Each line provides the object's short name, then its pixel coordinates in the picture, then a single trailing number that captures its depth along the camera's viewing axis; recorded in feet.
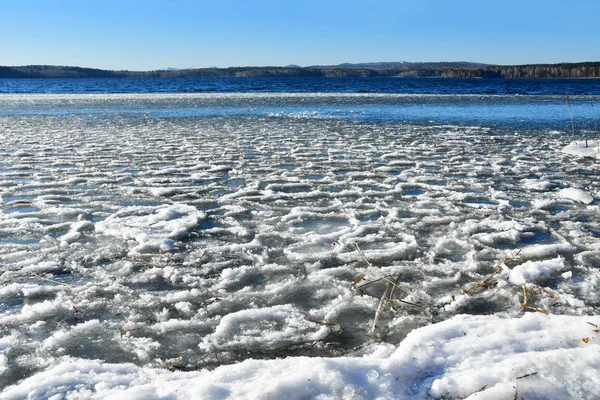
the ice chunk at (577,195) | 16.42
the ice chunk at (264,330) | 7.79
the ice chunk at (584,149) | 26.61
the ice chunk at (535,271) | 9.93
